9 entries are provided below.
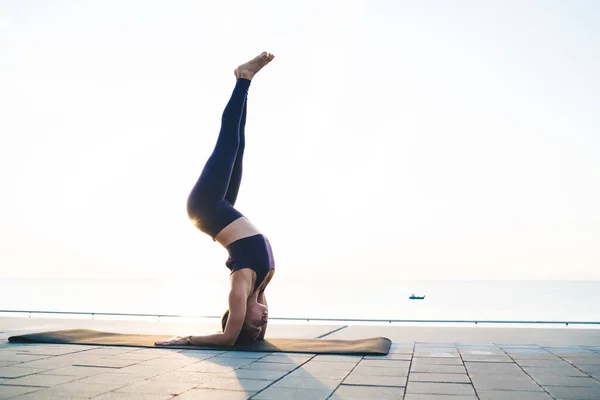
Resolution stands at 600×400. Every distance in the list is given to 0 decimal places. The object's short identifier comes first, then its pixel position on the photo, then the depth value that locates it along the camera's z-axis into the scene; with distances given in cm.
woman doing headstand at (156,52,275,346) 435
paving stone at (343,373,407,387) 272
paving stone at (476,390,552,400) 236
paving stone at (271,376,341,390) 262
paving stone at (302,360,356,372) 324
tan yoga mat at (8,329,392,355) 409
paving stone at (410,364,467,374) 314
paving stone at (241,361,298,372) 316
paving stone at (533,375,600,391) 269
